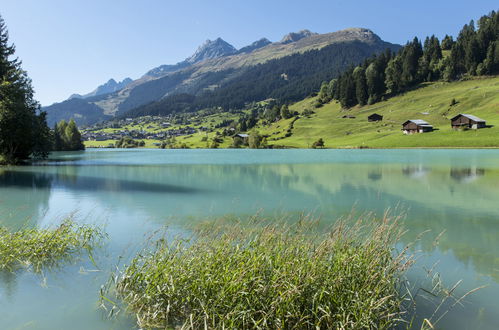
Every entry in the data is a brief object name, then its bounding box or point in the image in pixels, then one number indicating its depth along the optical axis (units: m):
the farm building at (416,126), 123.19
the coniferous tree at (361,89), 181.25
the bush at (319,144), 134.62
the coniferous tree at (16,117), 48.00
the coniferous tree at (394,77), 178.38
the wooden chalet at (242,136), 178.75
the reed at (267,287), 7.34
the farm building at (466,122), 108.61
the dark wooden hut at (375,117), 153.60
